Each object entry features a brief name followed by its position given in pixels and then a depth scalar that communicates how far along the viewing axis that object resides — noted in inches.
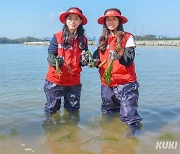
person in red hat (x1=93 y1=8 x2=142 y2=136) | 129.3
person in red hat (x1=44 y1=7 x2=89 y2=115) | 138.1
